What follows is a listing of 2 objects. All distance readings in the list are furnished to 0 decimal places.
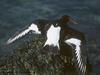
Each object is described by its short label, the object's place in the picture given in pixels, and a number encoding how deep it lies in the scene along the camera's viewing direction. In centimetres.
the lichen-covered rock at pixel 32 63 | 1966
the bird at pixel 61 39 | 2034
